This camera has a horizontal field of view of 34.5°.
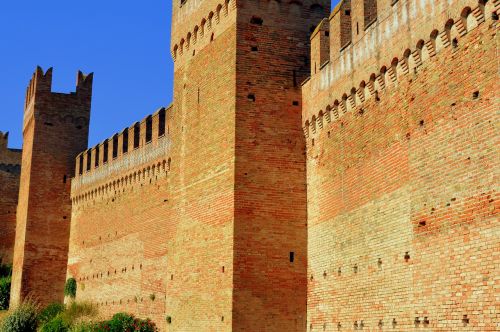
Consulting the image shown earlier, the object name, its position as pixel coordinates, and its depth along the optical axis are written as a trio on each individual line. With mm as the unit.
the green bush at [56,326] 24953
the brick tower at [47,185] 29641
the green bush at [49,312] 27594
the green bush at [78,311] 25719
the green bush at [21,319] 26656
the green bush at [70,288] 28484
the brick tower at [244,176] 16016
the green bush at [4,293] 32906
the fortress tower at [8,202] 37469
